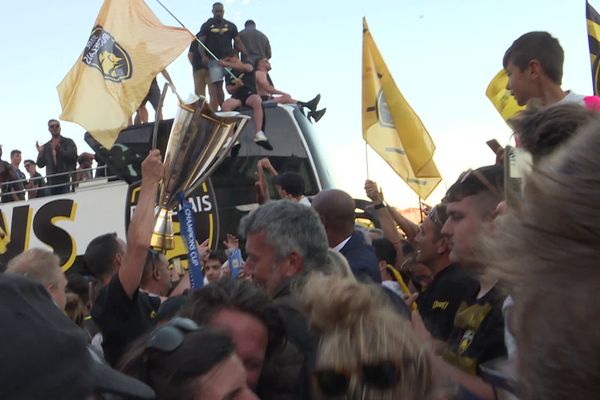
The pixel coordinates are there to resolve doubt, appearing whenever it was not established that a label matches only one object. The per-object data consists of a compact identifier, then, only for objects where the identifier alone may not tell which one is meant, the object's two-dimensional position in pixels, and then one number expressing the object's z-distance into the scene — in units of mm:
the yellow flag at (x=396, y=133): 7496
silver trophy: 3994
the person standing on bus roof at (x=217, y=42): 10156
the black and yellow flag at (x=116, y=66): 8469
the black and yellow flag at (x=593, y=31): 5429
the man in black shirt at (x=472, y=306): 2059
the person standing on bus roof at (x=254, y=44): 10477
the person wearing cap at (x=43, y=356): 1226
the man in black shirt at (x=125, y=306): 2619
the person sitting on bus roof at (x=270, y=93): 10133
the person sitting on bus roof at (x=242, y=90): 9492
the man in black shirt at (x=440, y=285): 2836
